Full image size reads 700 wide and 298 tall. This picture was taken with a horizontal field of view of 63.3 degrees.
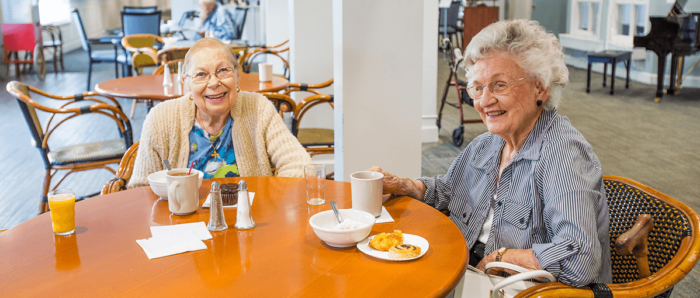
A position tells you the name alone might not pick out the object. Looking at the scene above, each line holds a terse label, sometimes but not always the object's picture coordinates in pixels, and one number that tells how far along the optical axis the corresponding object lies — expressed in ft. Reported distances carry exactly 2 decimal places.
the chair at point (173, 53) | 15.38
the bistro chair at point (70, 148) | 9.76
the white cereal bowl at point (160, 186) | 5.23
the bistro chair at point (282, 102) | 10.19
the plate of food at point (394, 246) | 3.96
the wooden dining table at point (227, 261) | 3.58
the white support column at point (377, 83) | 8.23
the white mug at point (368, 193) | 4.77
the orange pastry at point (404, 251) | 3.95
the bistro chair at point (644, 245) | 4.10
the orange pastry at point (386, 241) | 4.09
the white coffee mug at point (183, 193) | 4.80
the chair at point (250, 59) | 17.39
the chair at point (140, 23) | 25.68
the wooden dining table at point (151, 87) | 11.02
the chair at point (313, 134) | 10.45
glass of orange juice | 4.45
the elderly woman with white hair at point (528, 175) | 4.42
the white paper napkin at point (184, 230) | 4.45
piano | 23.07
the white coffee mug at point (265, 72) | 12.35
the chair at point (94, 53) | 25.42
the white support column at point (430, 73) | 15.76
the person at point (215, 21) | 24.68
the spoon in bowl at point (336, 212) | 4.49
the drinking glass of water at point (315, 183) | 5.12
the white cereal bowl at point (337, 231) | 4.09
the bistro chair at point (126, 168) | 6.42
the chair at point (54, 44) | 32.37
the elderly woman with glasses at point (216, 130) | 6.61
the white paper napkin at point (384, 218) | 4.78
